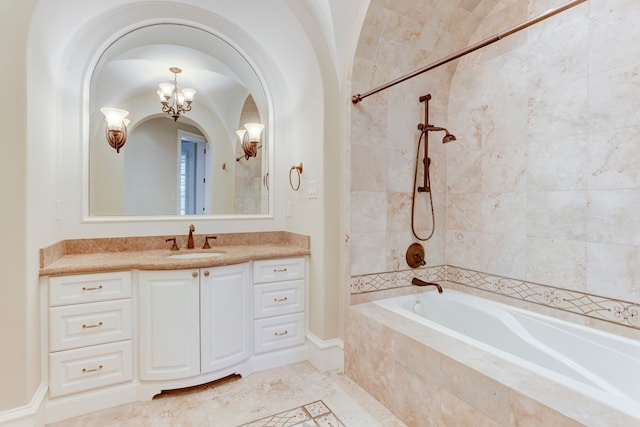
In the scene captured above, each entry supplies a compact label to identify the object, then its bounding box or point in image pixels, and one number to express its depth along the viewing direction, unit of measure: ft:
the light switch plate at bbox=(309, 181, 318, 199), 7.73
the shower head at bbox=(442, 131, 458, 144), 7.37
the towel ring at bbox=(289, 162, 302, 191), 8.38
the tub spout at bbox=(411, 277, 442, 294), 8.03
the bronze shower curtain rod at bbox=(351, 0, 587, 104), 4.11
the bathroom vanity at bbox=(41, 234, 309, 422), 5.80
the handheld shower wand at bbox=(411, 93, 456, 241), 8.09
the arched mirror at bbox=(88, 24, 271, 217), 7.59
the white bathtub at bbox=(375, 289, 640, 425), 4.92
